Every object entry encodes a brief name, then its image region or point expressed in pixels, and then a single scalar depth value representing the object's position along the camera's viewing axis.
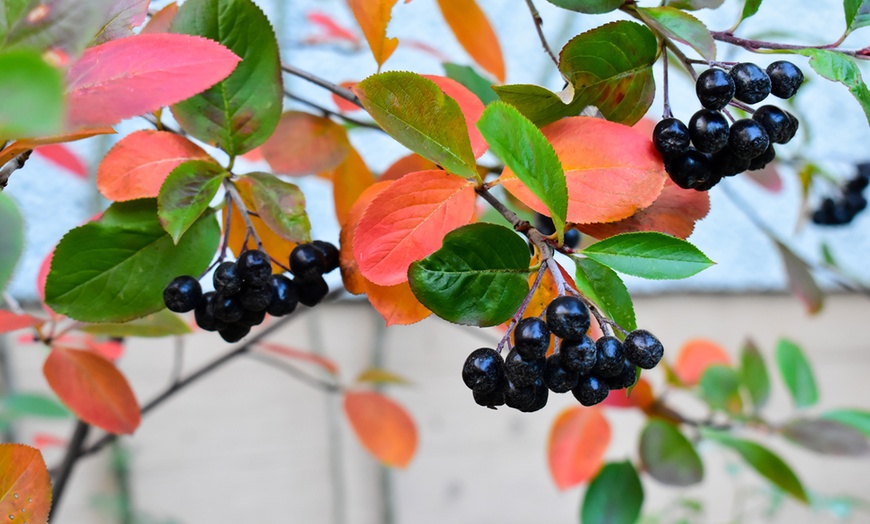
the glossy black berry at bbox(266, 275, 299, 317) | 0.34
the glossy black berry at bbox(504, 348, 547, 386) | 0.26
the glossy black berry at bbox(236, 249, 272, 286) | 0.31
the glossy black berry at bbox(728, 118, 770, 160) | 0.29
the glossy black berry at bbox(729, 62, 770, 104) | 0.29
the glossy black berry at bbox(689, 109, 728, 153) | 0.29
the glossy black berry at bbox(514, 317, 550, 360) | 0.25
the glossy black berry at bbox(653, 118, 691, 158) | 0.29
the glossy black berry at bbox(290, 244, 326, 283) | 0.34
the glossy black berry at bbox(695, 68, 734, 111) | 0.28
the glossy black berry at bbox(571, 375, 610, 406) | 0.27
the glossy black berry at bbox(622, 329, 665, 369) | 0.26
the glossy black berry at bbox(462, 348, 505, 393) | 0.27
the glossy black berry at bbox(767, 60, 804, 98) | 0.30
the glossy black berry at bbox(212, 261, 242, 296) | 0.31
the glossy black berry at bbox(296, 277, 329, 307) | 0.35
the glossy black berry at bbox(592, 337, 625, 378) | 0.26
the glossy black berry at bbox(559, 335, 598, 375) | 0.26
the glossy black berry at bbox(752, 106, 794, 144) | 0.30
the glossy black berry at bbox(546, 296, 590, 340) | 0.25
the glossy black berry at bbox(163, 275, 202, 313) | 0.31
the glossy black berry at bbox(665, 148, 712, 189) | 0.30
